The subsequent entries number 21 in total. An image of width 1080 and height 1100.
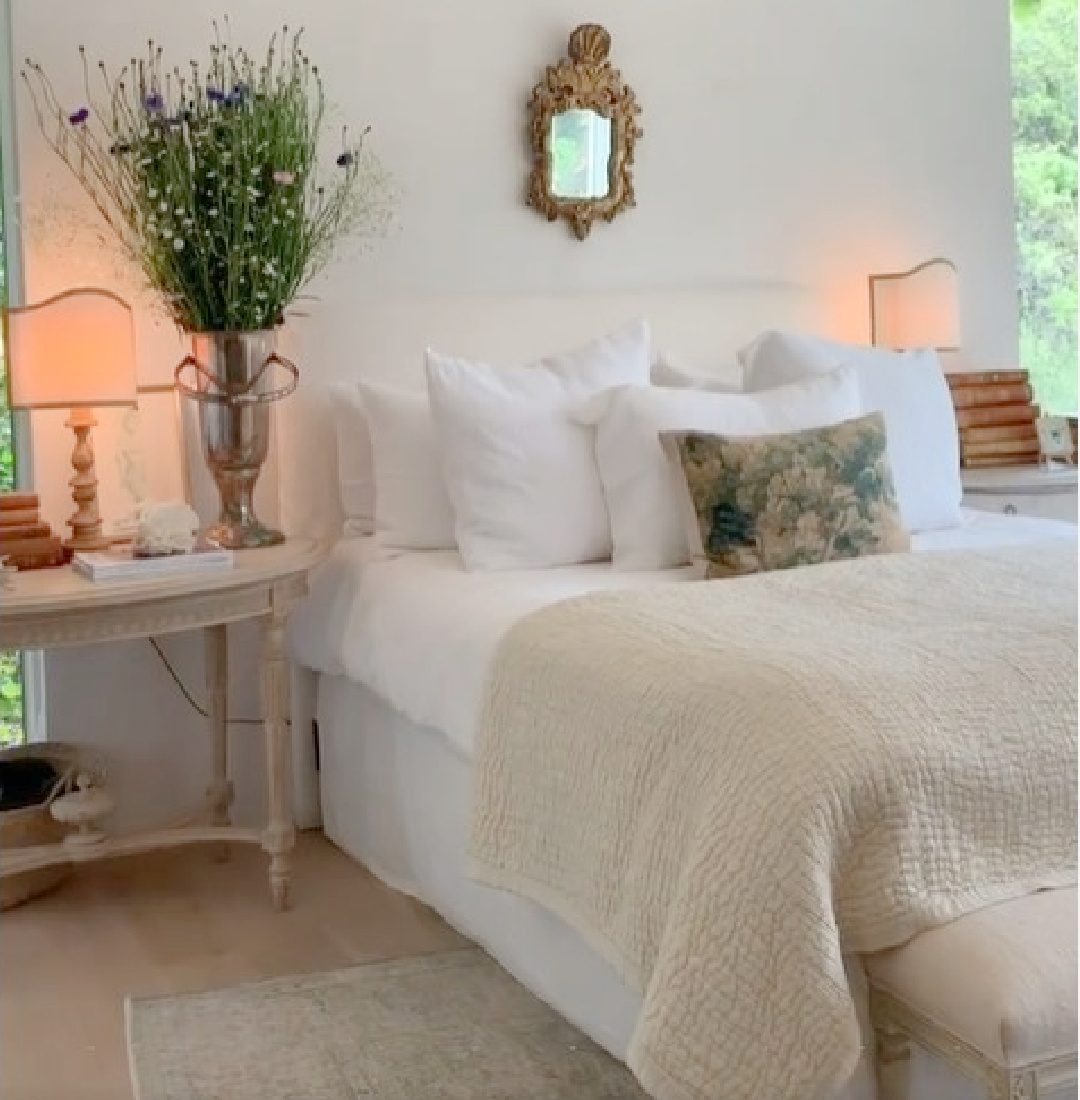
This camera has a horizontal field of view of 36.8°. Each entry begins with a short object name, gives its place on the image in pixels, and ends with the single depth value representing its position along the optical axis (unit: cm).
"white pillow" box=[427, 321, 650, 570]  318
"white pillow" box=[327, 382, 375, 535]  353
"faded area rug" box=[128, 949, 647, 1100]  242
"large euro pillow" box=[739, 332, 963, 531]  350
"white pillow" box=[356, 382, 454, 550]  336
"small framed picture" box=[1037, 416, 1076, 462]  431
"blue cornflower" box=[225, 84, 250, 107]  316
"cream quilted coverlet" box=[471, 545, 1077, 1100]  188
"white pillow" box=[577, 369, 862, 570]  313
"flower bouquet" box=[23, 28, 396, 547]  316
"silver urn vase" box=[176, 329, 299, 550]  325
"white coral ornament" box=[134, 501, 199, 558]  301
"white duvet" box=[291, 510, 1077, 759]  277
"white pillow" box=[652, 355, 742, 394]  365
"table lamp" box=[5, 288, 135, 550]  304
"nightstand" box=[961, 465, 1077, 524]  401
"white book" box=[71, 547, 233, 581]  292
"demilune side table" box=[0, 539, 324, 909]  279
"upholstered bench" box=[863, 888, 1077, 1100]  177
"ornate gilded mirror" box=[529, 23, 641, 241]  386
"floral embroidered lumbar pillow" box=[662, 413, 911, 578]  292
